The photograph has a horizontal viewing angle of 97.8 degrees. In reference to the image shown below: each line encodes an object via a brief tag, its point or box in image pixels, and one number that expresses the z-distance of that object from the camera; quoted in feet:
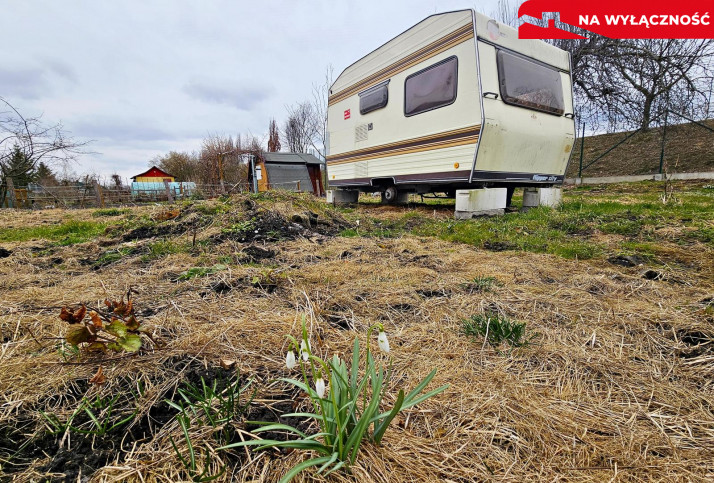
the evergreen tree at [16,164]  31.35
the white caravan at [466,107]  17.37
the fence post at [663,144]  35.64
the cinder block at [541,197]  21.66
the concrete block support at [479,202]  18.71
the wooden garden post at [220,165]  67.46
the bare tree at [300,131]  93.45
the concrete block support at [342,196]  32.76
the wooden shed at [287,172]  65.92
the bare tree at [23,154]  28.66
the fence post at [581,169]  41.54
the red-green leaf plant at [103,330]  3.78
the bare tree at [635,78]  34.53
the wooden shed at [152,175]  114.21
